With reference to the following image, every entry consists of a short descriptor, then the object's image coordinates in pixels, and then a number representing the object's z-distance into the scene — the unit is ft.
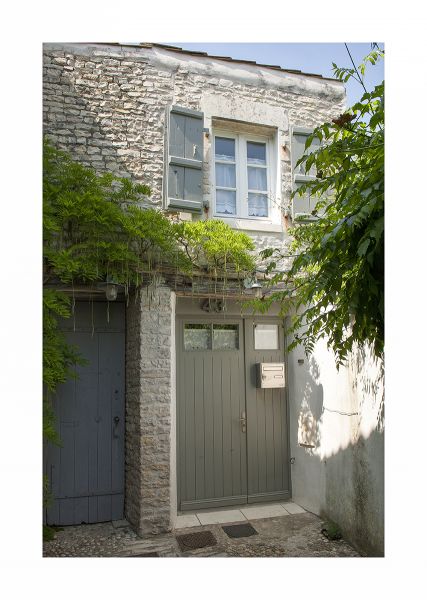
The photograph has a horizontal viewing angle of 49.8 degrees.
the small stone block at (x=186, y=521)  13.39
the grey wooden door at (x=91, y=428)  13.60
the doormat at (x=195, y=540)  12.08
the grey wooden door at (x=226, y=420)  14.83
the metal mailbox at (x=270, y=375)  15.35
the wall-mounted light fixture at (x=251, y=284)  14.15
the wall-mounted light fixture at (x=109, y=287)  12.43
